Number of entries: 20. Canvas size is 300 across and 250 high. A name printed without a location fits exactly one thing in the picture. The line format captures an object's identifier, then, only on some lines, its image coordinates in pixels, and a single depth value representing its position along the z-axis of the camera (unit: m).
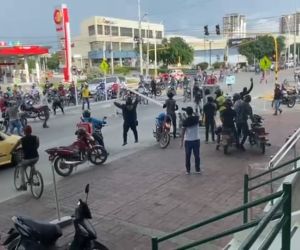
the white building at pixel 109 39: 112.75
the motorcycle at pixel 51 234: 5.23
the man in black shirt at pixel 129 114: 13.84
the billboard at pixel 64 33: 37.72
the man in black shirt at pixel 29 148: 9.09
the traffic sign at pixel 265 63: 27.04
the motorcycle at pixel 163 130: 13.93
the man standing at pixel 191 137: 9.99
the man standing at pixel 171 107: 15.11
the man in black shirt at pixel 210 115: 14.05
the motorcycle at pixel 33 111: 21.20
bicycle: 9.08
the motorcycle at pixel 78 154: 10.62
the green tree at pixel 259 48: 91.21
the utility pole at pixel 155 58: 78.70
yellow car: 11.95
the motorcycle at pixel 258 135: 12.39
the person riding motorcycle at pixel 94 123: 12.46
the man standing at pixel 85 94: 25.47
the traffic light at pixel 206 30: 36.12
